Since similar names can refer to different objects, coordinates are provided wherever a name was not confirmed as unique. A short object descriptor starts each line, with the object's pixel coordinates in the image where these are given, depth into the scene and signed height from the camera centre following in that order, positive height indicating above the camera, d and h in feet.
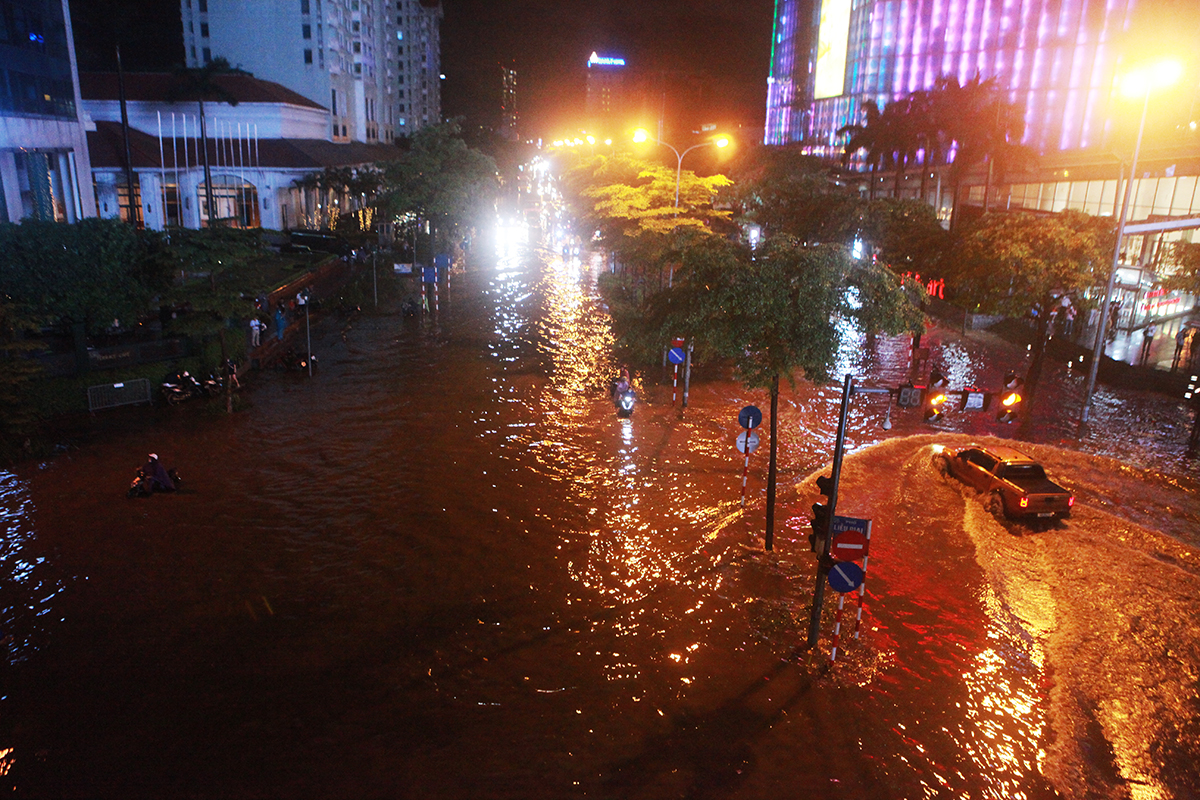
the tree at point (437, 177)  157.07 +9.33
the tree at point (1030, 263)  79.87 -2.78
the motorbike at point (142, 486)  54.49 -20.00
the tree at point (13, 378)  61.26 -13.85
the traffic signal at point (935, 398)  45.06 -9.90
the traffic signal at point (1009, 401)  51.88 -11.40
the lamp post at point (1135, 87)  68.98 +14.82
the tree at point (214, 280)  70.90 -6.41
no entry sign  35.76 -14.97
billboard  384.88 +98.17
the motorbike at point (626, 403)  77.61 -18.50
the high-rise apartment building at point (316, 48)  236.84 +56.66
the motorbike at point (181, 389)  76.38 -18.15
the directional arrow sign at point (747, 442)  54.49 -15.59
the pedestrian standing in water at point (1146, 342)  98.51 -13.56
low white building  172.04 +15.39
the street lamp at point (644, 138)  105.19 +13.07
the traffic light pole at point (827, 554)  36.11 -16.12
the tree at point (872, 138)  188.14 +24.35
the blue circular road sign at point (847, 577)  35.29 -16.30
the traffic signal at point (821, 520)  37.20 -14.64
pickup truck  54.34 -18.66
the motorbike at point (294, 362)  90.63 -17.63
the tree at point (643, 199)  102.06 +4.25
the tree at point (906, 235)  98.27 -0.21
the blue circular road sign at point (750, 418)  53.88 -13.63
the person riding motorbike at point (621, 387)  77.87 -16.94
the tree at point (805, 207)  120.57 +4.01
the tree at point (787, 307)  43.78 -4.59
